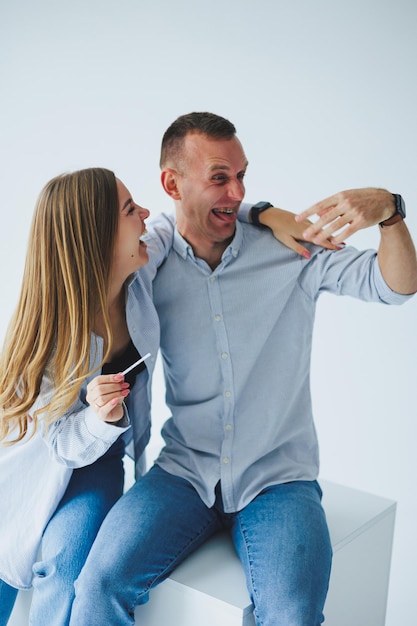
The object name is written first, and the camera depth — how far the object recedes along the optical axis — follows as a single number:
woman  1.60
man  1.58
